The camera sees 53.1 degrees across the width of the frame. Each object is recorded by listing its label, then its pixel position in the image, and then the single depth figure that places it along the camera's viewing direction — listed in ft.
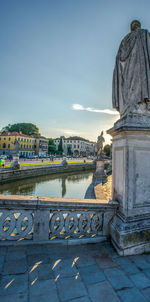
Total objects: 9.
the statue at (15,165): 58.65
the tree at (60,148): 277.03
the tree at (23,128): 238.48
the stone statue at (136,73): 9.02
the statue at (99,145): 50.63
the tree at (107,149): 226.87
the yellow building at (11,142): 187.93
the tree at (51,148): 269.44
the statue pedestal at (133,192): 7.98
